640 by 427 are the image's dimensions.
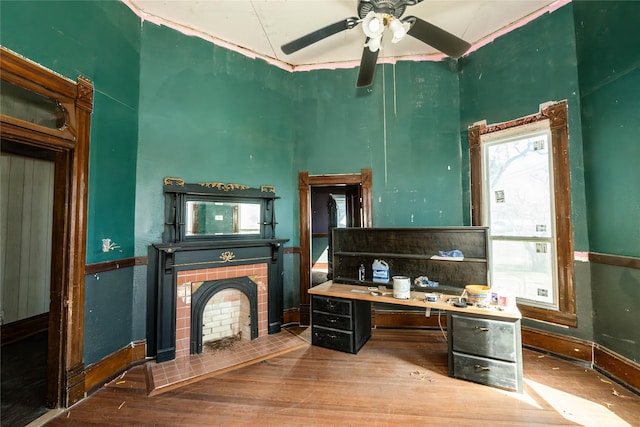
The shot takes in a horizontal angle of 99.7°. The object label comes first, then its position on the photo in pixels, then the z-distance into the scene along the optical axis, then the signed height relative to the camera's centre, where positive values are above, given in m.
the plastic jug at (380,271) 3.32 -0.59
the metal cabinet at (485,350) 2.28 -1.12
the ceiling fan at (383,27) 1.96 +1.55
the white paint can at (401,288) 2.80 -0.67
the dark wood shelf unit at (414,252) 2.99 -0.35
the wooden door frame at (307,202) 3.71 +0.32
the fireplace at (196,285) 2.81 -0.68
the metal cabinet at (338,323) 2.98 -1.13
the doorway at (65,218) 2.10 +0.08
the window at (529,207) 2.79 +0.17
